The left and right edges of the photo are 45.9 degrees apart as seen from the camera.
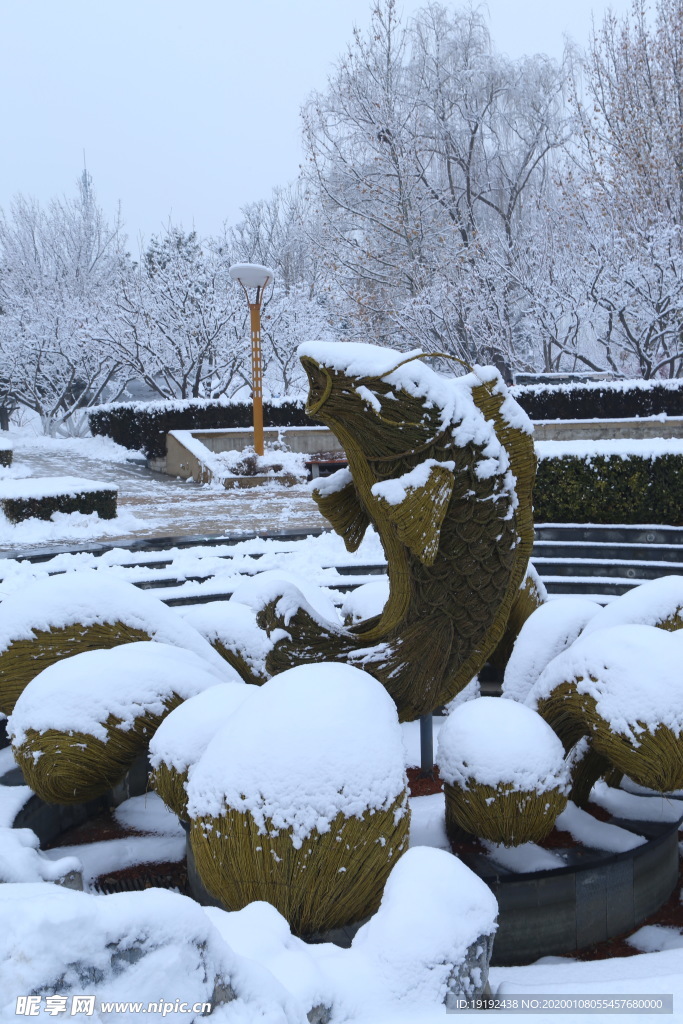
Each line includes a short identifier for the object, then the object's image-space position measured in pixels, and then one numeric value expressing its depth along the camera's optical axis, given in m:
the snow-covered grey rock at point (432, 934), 1.88
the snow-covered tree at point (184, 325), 22.69
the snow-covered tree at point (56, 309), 25.61
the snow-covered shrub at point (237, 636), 3.71
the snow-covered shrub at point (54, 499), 10.35
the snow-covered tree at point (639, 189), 15.77
